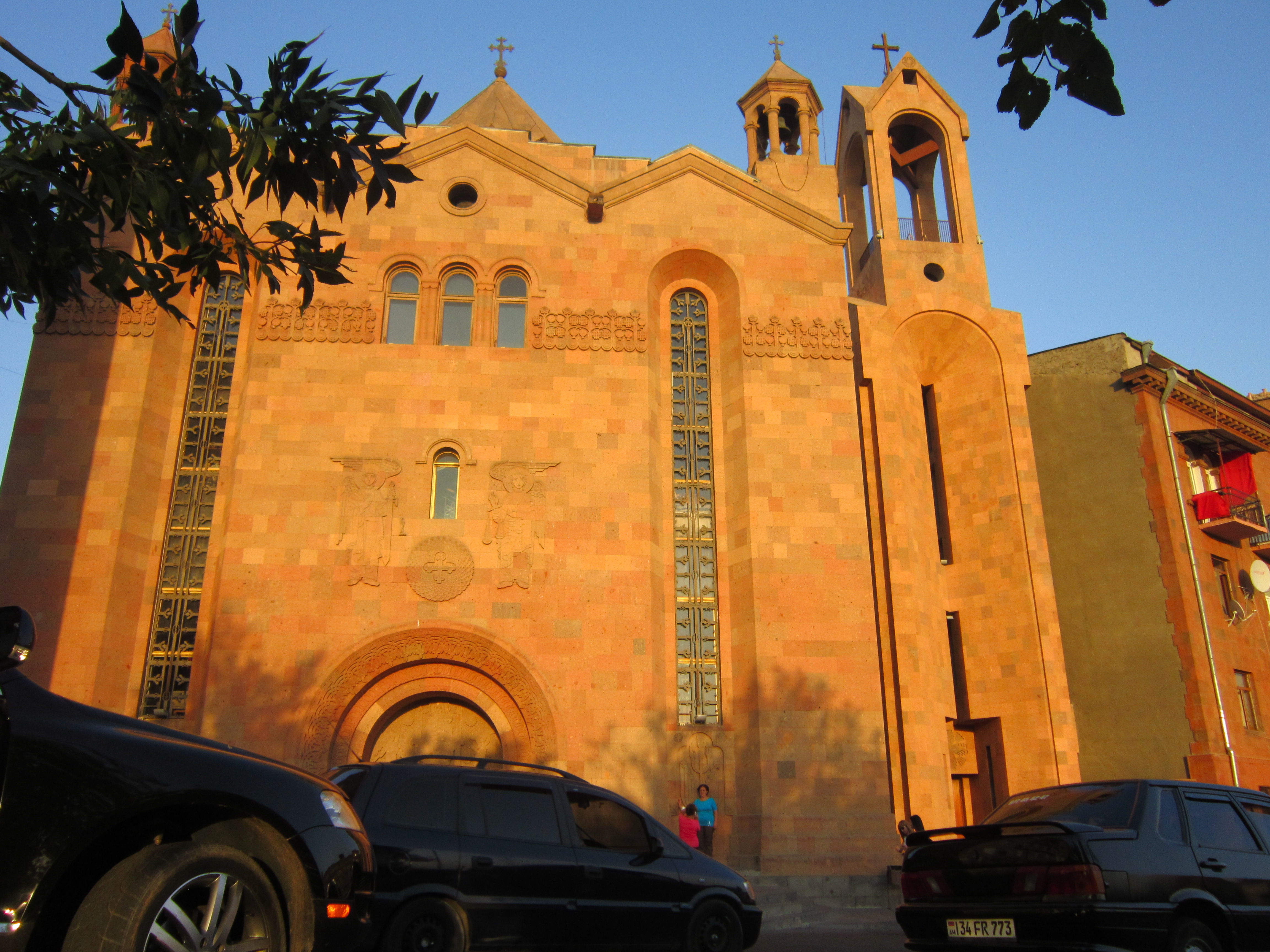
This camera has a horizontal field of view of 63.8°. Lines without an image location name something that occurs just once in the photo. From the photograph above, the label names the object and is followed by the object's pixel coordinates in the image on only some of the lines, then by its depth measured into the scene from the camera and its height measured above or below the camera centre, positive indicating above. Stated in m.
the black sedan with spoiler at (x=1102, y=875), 6.13 -0.32
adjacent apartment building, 21.83 +5.79
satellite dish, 24.27 +5.56
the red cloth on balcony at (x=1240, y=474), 25.77 +8.33
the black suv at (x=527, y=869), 7.01 -0.31
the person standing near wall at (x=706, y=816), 14.65 +0.11
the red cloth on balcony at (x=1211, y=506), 23.62 +6.96
